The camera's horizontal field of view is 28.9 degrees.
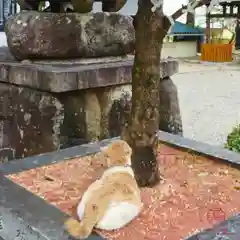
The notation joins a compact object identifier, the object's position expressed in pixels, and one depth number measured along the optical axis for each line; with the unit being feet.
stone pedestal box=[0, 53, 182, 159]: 6.34
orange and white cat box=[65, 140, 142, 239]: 3.12
